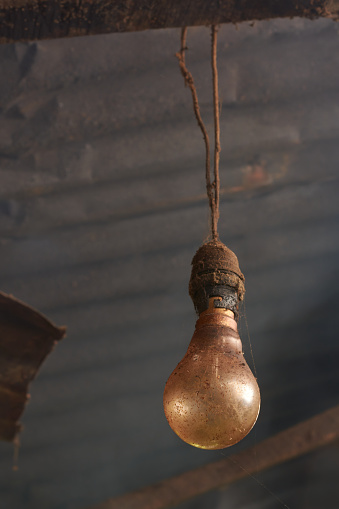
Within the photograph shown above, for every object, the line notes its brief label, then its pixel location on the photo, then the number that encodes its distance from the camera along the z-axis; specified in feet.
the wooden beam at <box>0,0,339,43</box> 3.05
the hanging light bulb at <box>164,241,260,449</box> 2.90
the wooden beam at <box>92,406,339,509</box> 5.79
